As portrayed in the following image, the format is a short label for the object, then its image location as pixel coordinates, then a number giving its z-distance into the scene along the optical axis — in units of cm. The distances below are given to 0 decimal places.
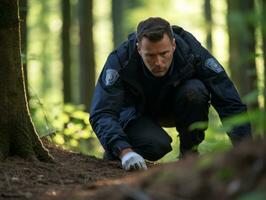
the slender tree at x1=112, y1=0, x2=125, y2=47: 2724
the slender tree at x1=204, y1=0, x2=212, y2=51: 2469
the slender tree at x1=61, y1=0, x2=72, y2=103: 1421
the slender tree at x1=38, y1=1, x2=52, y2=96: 3750
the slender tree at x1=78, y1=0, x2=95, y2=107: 1569
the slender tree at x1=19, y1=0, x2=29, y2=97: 830
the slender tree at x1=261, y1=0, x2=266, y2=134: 337
